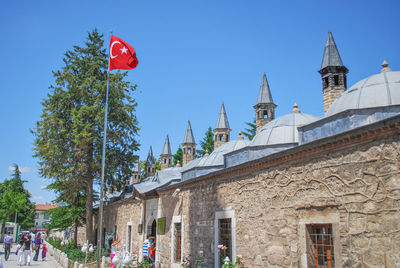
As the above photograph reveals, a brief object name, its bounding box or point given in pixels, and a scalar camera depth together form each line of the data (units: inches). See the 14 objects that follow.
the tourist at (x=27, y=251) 590.2
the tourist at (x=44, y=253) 725.0
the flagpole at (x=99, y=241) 403.9
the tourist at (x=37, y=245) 720.1
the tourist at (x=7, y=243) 645.3
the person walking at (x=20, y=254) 593.6
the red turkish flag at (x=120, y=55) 470.0
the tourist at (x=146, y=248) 518.0
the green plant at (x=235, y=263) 302.4
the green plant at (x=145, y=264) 474.1
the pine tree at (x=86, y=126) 777.6
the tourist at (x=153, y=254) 561.8
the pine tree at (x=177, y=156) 1848.3
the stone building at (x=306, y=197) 199.6
